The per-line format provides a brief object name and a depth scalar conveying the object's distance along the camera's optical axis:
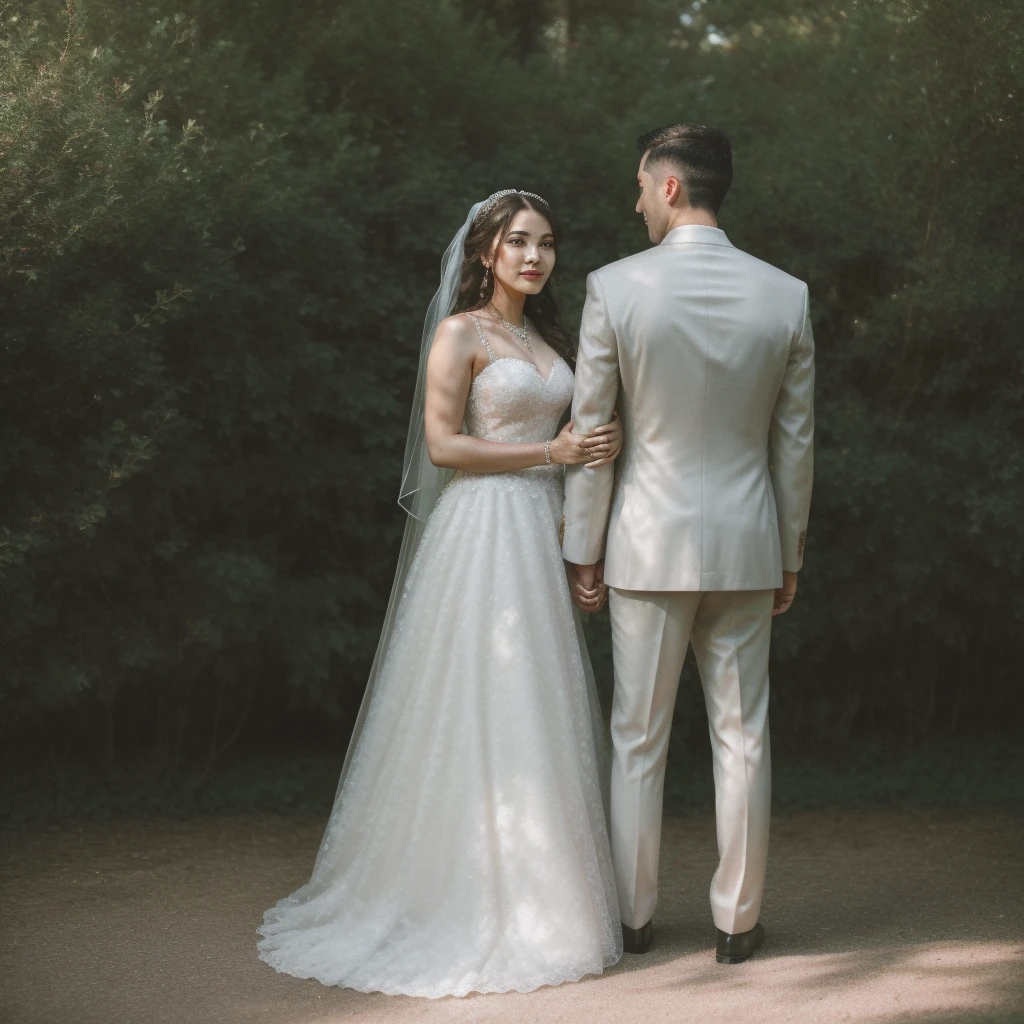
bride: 3.54
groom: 3.44
